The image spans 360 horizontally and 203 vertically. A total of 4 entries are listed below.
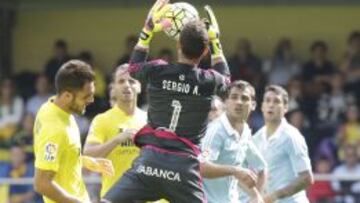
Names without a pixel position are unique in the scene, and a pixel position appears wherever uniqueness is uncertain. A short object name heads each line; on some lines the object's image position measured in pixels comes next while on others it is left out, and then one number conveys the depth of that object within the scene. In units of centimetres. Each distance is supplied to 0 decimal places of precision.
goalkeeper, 1781
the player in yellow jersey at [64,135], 1666
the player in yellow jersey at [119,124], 2169
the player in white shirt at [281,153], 2205
